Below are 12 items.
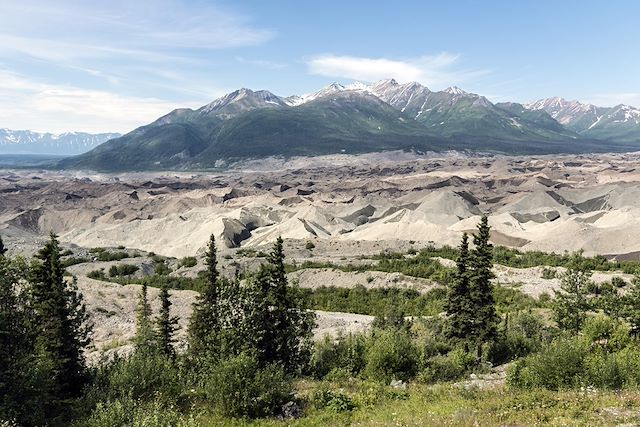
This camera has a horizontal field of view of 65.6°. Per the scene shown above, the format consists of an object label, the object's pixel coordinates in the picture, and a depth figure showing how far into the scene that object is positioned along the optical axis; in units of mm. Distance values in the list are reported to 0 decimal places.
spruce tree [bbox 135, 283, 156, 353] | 24250
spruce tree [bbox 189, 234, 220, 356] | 19719
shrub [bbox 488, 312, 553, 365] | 23109
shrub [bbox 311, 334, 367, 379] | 19969
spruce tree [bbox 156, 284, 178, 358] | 24922
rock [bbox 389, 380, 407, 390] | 16594
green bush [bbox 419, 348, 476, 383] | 18578
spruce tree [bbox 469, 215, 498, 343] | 23156
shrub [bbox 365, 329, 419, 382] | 18328
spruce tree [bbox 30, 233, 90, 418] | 16656
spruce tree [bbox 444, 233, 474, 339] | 23797
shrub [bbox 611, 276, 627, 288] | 39531
